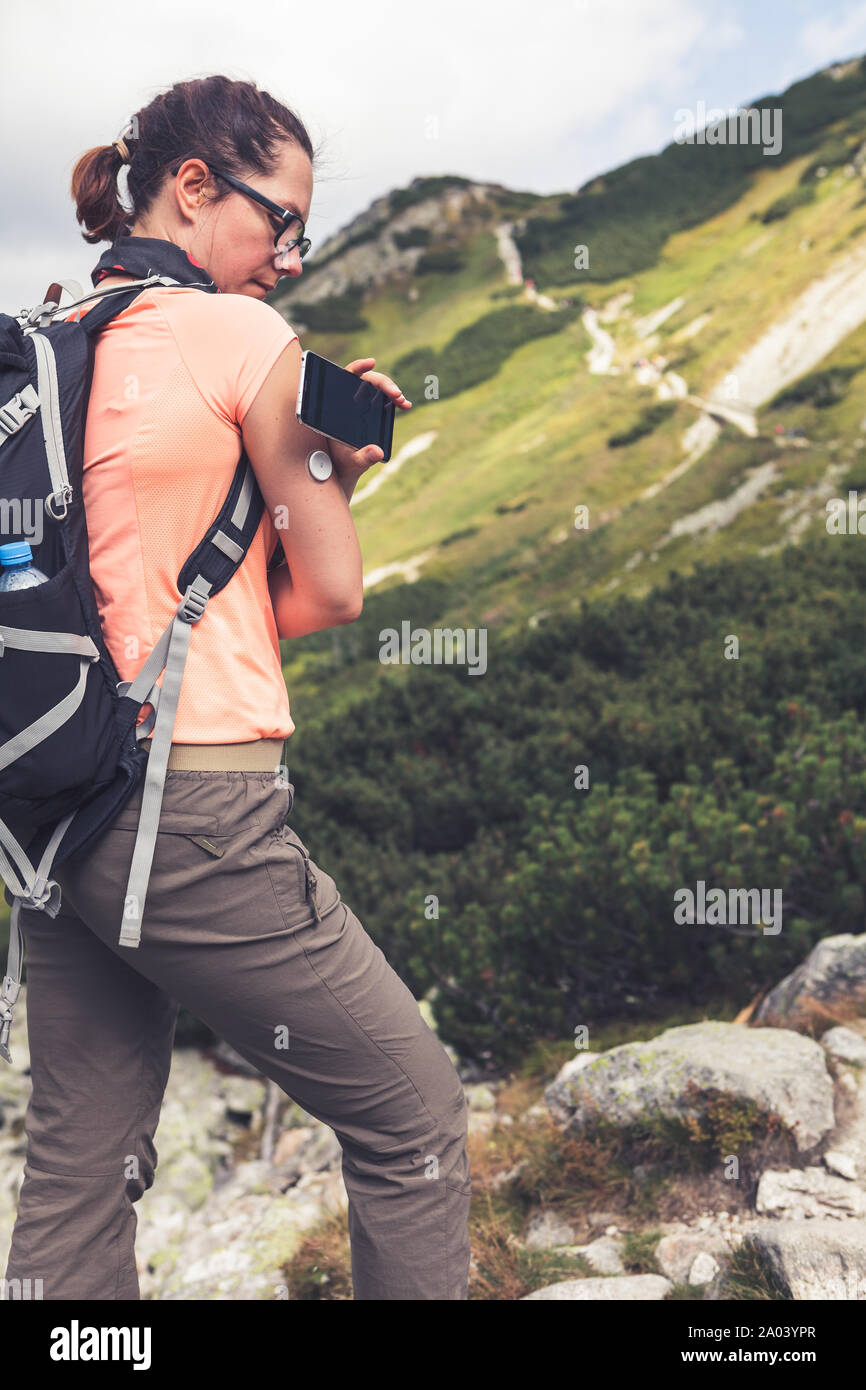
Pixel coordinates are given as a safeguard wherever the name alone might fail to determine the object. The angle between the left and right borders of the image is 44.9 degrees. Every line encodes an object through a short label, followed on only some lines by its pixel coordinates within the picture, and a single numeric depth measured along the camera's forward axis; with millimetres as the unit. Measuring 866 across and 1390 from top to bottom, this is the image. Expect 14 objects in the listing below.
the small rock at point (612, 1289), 3049
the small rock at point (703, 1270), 3124
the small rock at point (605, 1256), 3373
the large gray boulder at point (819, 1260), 2682
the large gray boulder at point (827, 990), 4461
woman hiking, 1808
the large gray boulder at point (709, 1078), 3662
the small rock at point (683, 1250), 3248
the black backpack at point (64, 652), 1743
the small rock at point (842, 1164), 3448
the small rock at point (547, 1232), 3768
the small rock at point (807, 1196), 3293
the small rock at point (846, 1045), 4031
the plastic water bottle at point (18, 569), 1747
